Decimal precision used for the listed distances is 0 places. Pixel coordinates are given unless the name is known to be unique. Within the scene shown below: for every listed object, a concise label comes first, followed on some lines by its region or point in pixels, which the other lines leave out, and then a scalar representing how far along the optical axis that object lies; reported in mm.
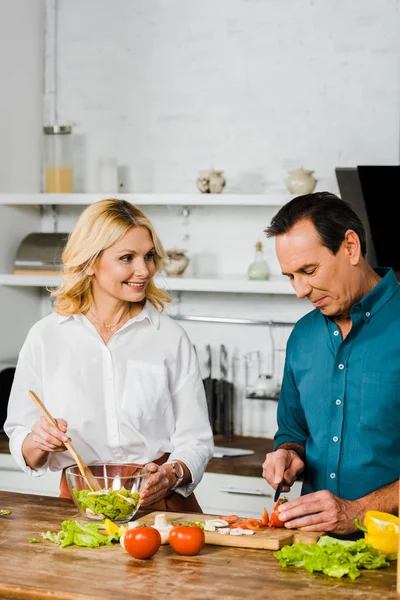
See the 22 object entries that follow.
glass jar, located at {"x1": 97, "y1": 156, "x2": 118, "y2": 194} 4793
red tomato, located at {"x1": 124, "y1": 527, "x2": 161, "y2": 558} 2082
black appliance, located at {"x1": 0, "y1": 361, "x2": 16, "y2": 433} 4793
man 2473
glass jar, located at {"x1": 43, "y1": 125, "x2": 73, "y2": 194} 4844
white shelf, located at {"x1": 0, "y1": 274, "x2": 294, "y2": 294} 4445
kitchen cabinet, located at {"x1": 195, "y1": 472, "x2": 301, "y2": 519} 4121
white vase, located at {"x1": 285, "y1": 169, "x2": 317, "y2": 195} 4359
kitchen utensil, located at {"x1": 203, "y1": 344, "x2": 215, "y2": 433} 4727
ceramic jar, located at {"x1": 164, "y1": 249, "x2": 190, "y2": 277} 4645
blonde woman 2842
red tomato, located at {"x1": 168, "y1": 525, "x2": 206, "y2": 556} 2131
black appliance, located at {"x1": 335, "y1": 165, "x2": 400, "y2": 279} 4113
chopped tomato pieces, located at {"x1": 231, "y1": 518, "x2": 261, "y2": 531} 2316
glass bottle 4539
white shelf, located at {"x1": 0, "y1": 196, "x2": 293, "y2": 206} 4445
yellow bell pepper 2096
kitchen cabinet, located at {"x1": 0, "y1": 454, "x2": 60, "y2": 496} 4406
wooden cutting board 2201
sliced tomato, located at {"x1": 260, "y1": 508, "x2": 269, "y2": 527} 2338
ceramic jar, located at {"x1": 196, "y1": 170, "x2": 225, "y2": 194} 4539
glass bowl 2338
